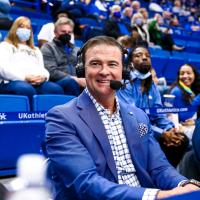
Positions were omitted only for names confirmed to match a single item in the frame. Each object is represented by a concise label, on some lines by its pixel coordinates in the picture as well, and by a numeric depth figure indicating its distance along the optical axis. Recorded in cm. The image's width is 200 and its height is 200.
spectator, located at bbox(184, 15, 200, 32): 999
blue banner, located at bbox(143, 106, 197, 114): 263
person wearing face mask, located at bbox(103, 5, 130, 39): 586
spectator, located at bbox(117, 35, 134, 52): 430
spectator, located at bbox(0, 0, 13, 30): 463
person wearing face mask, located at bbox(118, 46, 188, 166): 252
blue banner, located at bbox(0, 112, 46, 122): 218
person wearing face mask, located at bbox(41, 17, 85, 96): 325
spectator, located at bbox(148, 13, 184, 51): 725
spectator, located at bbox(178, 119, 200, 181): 169
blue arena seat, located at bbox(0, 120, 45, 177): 221
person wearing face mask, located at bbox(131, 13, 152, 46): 666
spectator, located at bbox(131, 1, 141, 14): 833
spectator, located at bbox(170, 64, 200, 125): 313
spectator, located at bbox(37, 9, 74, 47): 438
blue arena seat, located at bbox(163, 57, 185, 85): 600
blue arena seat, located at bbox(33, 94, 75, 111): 256
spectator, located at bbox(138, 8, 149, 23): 767
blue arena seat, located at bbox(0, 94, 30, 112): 243
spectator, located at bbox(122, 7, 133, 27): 765
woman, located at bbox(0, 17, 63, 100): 289
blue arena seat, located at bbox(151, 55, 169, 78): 579
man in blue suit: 121
